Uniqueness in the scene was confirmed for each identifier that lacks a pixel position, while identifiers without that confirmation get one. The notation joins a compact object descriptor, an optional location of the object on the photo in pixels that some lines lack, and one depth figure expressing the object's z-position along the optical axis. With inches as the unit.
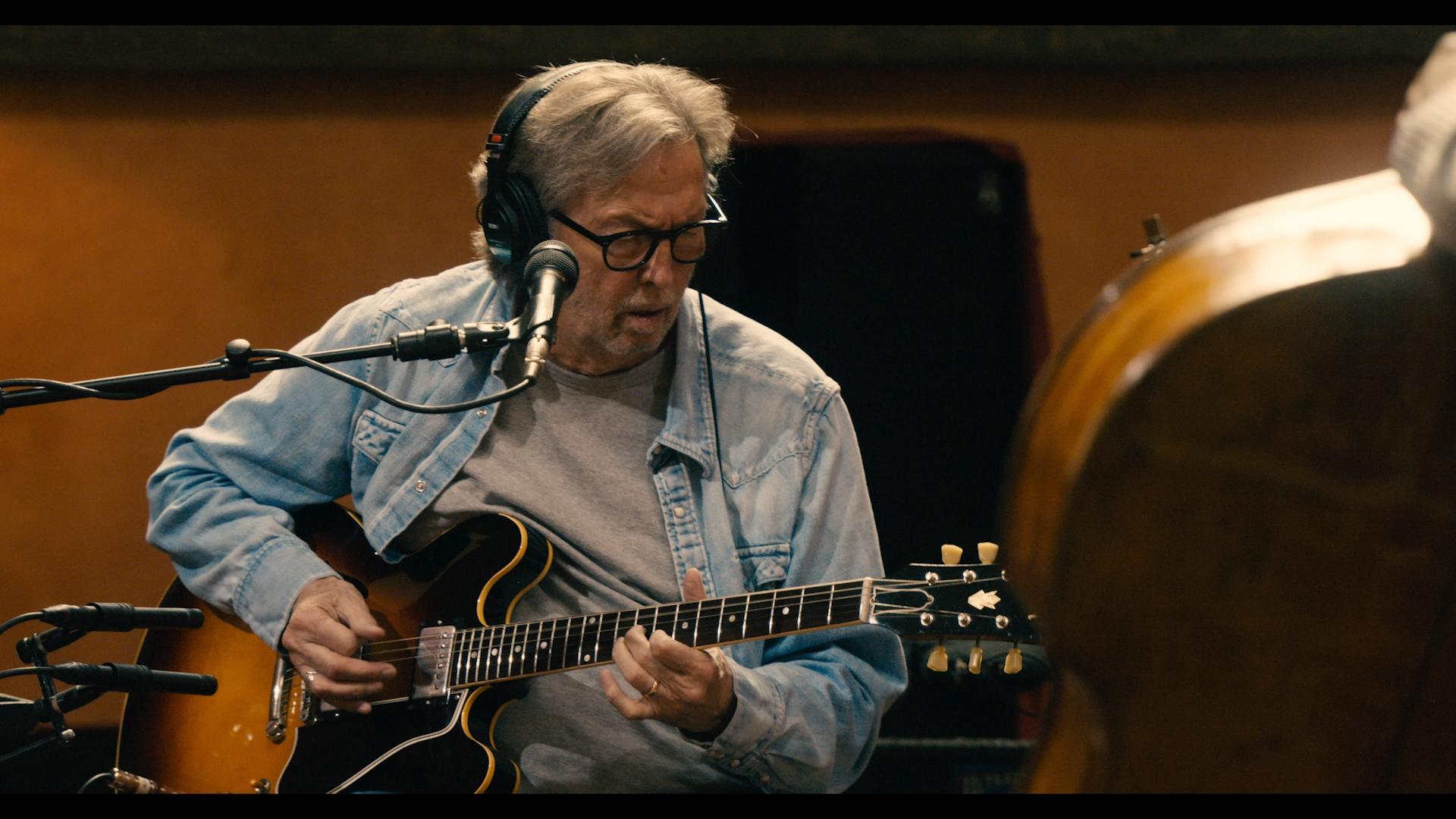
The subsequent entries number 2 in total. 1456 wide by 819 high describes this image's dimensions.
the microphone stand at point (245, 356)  118.5
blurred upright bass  58.2
